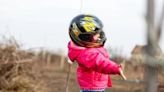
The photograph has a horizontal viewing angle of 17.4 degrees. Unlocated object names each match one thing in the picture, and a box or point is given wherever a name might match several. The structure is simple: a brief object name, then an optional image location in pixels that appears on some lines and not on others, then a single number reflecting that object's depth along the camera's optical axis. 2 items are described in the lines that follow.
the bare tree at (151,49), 1.35
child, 3.99
